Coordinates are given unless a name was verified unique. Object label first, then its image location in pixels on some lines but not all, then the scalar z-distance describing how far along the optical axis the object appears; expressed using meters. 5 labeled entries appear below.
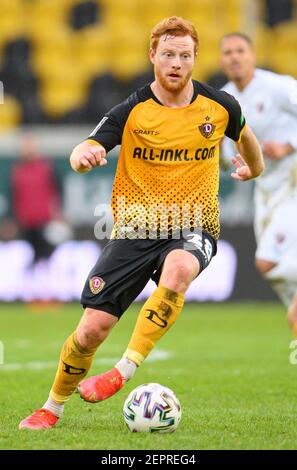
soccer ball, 10.55
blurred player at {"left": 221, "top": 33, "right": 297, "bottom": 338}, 17.03
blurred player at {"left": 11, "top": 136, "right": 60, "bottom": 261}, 30.12
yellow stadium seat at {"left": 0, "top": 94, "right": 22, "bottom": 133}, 35.69
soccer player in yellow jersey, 11.01
